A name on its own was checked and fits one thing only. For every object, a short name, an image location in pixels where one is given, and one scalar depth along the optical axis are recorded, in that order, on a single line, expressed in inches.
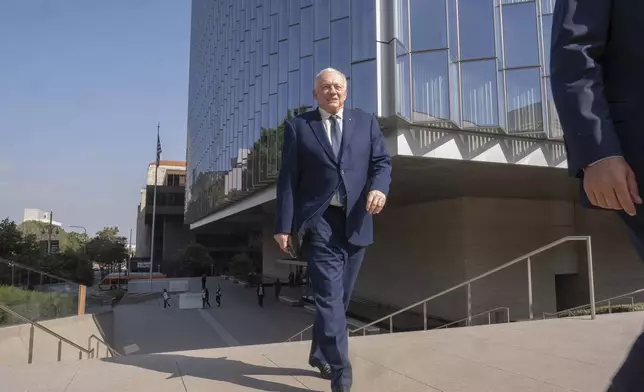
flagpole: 1592.8
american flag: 1592.0
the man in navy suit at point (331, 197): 110.3
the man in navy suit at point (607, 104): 50.5
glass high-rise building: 518.3
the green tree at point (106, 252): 2293.3
